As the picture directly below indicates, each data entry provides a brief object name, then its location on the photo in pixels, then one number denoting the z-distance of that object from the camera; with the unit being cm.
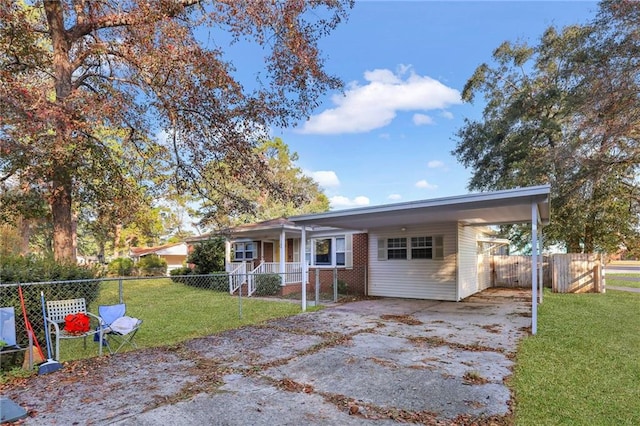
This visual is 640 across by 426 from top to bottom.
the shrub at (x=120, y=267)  2483
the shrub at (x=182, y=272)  1900
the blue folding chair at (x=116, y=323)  551
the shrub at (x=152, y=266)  2603
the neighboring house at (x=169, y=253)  3359
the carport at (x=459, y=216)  696
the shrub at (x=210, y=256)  1753
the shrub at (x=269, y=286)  1454
